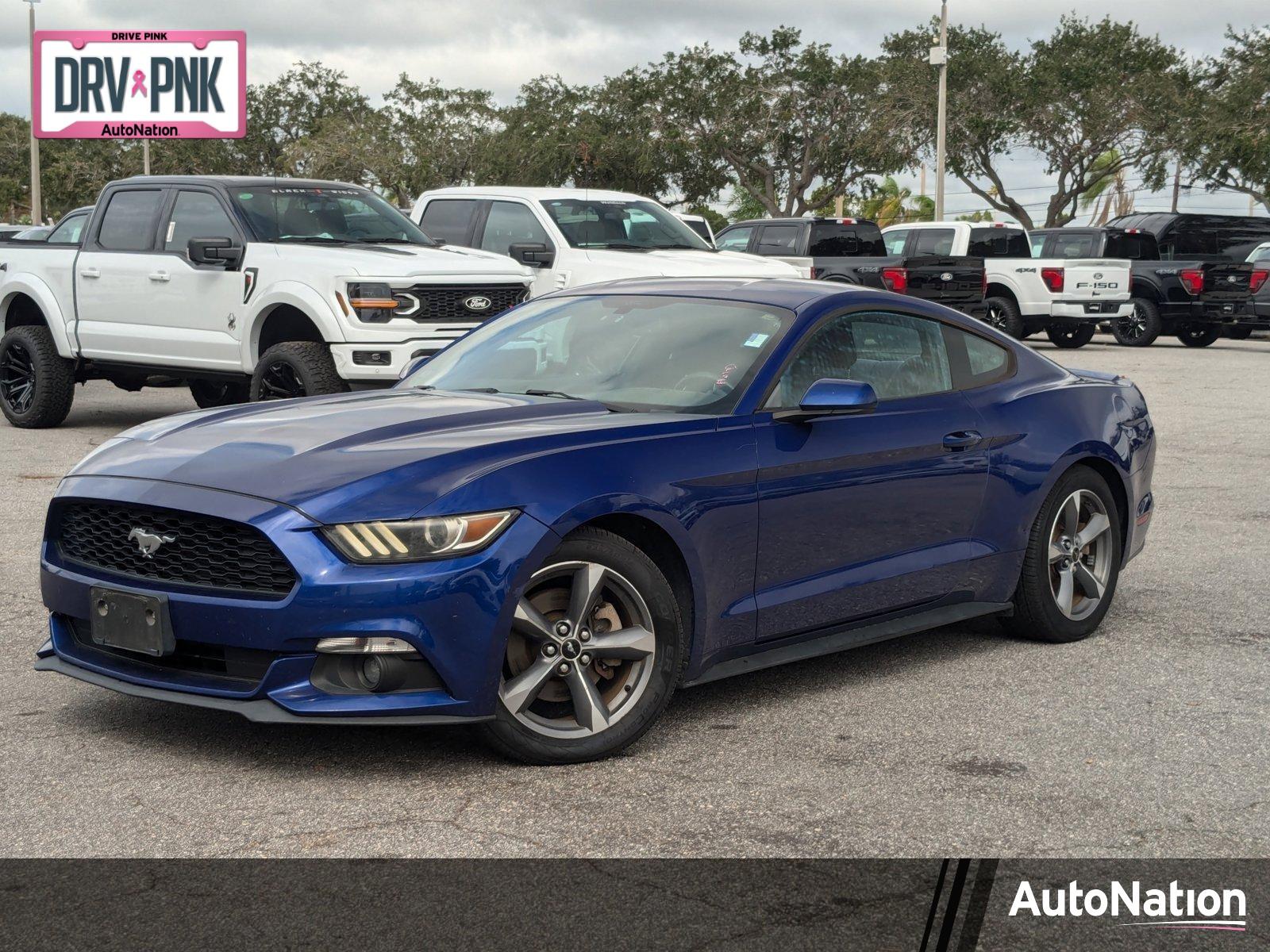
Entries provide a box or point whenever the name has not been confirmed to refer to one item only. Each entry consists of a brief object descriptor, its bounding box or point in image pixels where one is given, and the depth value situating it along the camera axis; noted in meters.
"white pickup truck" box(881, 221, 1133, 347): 25.72
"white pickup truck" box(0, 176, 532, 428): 11.82
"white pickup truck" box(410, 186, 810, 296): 15.31
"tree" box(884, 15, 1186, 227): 46.22
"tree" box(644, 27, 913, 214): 51.69
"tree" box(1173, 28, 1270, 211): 42.12
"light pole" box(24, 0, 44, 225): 48.91
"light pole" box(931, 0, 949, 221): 38.56
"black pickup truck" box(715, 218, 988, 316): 24.27
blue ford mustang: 4.53
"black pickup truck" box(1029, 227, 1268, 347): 26.73
